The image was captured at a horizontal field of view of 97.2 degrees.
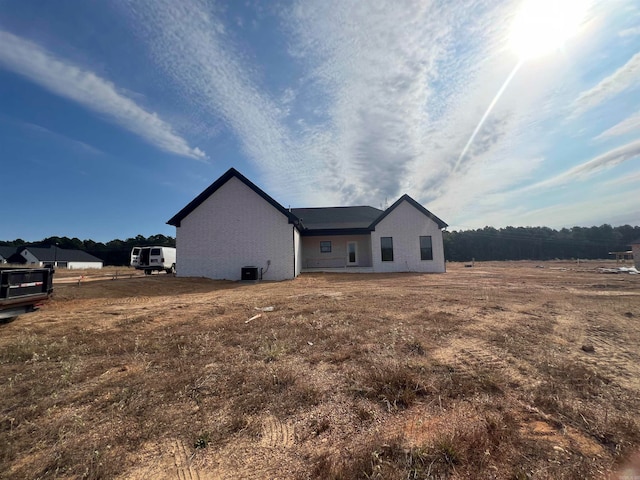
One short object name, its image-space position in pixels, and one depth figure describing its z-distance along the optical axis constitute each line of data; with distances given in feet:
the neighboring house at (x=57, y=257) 169.99
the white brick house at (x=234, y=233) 57.82
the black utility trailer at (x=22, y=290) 20.54
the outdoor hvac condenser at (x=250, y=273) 55.25
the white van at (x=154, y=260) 83.76
